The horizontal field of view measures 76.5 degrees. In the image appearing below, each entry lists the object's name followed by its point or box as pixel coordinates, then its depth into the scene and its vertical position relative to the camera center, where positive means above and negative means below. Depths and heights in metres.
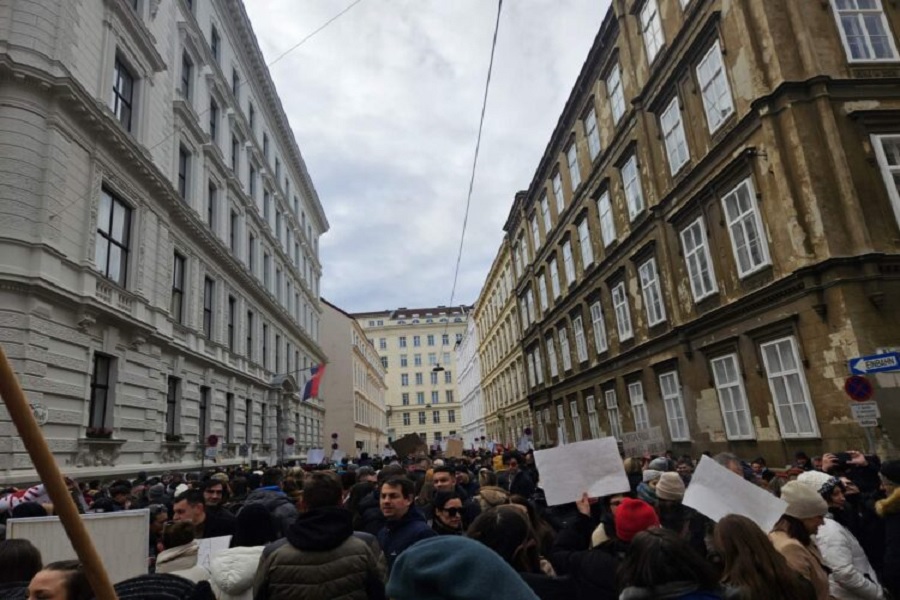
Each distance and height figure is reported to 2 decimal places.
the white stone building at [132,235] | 11.97 +6.68
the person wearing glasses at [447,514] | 4.54 -0.49
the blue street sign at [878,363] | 7.94 +0.72
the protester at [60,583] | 2.49 -0.42
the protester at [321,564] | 3.15 -0.55
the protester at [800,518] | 3.52 -0.59
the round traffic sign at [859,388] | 8.23 +0.41
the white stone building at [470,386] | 60.72 +7.28
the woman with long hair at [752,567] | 2.60 -0.65
